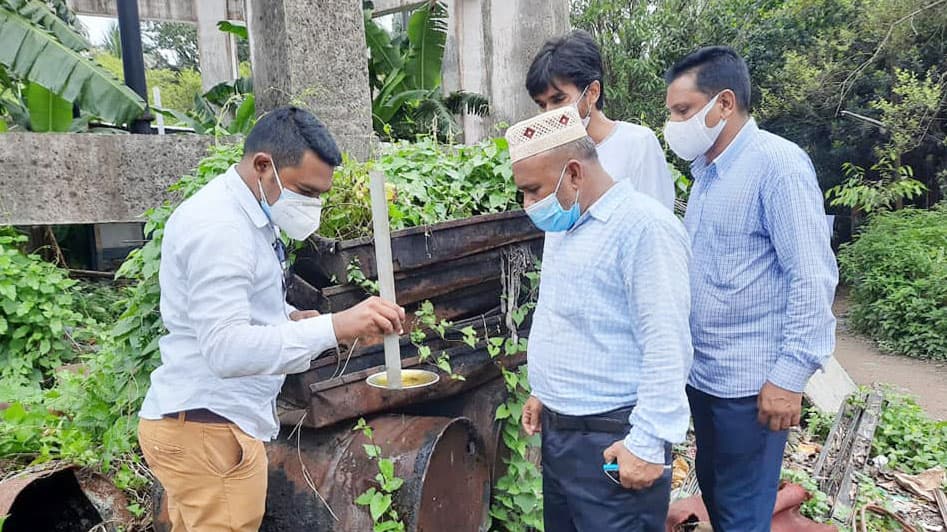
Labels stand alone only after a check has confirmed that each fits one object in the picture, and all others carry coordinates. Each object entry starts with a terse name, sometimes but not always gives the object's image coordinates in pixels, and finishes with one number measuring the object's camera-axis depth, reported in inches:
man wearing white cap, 66.9
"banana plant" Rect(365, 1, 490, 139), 306.0
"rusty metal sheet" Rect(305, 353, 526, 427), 93.5
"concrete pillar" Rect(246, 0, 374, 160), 144.2
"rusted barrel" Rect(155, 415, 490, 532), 91.0
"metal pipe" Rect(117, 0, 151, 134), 202.4
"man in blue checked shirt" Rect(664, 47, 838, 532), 80.9
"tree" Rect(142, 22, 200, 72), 1441.9
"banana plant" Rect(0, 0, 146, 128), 205.9
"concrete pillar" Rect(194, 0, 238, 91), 565.0
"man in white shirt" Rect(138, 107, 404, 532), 71.0
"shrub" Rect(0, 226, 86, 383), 186.4
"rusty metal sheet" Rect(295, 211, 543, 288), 97.5
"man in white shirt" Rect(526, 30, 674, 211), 96.3
